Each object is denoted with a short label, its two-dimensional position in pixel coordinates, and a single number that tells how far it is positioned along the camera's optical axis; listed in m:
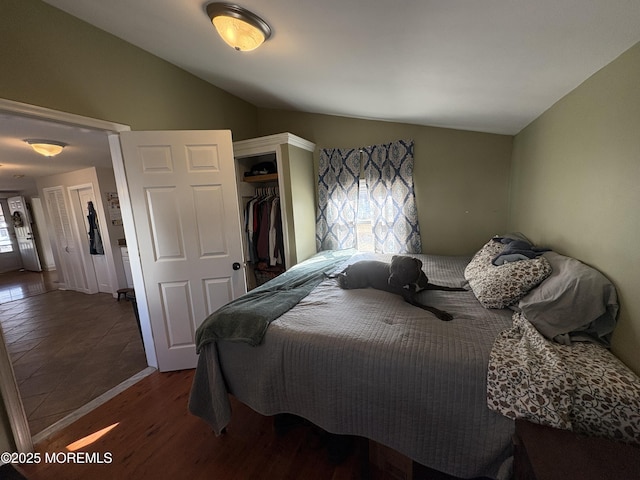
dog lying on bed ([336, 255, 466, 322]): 1.73
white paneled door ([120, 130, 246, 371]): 2.01
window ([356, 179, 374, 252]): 3.19
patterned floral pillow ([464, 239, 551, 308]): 1.38
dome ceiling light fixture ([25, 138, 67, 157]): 2.61
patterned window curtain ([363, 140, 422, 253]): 2.96
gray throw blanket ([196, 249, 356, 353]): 1.34
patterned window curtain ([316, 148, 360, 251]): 3.17
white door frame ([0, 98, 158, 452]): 1.42
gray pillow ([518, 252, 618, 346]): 1.12
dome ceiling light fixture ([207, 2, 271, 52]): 1.30
